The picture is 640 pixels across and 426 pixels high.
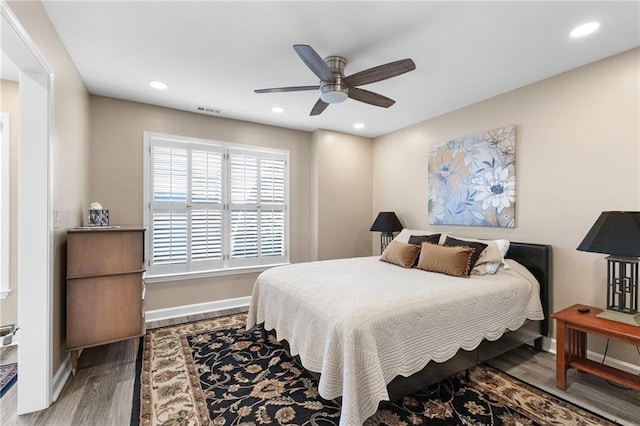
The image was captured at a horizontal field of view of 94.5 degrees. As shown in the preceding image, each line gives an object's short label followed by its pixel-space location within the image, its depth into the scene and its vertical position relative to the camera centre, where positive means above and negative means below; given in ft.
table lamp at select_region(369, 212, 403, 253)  14.24 -0.56
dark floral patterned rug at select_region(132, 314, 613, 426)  6.23 -4.37
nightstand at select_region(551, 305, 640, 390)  6.50 -3.22
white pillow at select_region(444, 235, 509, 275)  9.19 -1.65
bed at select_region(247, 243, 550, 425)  5.64 -2.53
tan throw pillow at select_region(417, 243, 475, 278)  9.04 -1.49
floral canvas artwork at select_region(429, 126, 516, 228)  10.57 +1.30
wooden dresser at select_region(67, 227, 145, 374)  7.74 -2.09
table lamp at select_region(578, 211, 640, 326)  6.68 -0.84
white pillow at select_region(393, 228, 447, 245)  12.62 -0.93
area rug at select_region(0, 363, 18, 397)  7.21 -4.32
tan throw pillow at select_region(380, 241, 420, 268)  10.55 -1.53
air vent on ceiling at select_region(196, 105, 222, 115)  12.37 +4.35
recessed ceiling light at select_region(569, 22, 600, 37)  6.87 +4.40
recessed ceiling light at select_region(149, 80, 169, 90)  10.05 +4.38
